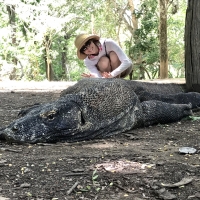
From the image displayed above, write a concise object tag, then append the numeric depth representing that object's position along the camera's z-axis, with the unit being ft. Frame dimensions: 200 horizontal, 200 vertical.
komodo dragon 8.44
